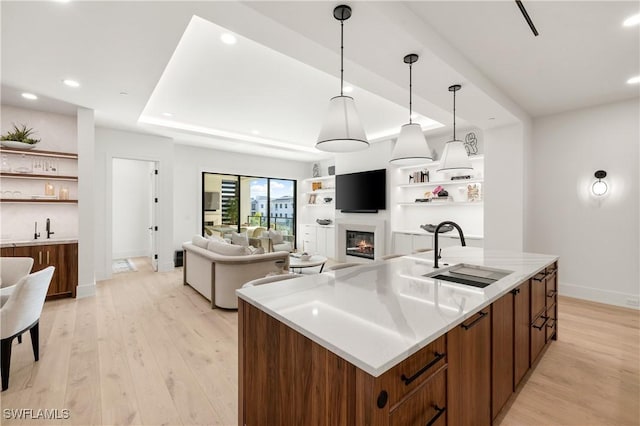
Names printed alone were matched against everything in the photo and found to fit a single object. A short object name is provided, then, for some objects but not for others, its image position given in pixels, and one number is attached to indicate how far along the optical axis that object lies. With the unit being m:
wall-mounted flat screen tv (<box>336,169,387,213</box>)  6.18
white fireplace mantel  6.17
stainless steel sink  1.94
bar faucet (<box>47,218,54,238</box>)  4.10
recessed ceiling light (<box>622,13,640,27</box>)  2.19
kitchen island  0.94
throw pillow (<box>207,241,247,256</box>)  3.74
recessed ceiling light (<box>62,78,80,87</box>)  3.28
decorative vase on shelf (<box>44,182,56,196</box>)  4.20
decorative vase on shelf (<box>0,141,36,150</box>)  3.73
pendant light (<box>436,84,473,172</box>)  2.80
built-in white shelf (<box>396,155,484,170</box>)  4.95
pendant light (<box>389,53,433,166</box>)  2.48
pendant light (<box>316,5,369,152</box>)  1.90
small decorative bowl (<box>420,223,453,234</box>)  5.39
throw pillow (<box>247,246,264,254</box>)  4.12
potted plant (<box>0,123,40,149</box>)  3.77
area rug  5.90
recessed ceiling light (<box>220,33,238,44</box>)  2.63
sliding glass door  7.13
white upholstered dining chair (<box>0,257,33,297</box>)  2.69
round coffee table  4.39
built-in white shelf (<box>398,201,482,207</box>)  5.14
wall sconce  3.91
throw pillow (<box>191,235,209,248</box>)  4.38
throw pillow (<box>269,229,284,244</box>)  6.80
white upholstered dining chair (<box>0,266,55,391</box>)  1.99
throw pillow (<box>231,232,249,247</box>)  5.58
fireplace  6.53
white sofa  3.57
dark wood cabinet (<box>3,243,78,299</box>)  3.79
